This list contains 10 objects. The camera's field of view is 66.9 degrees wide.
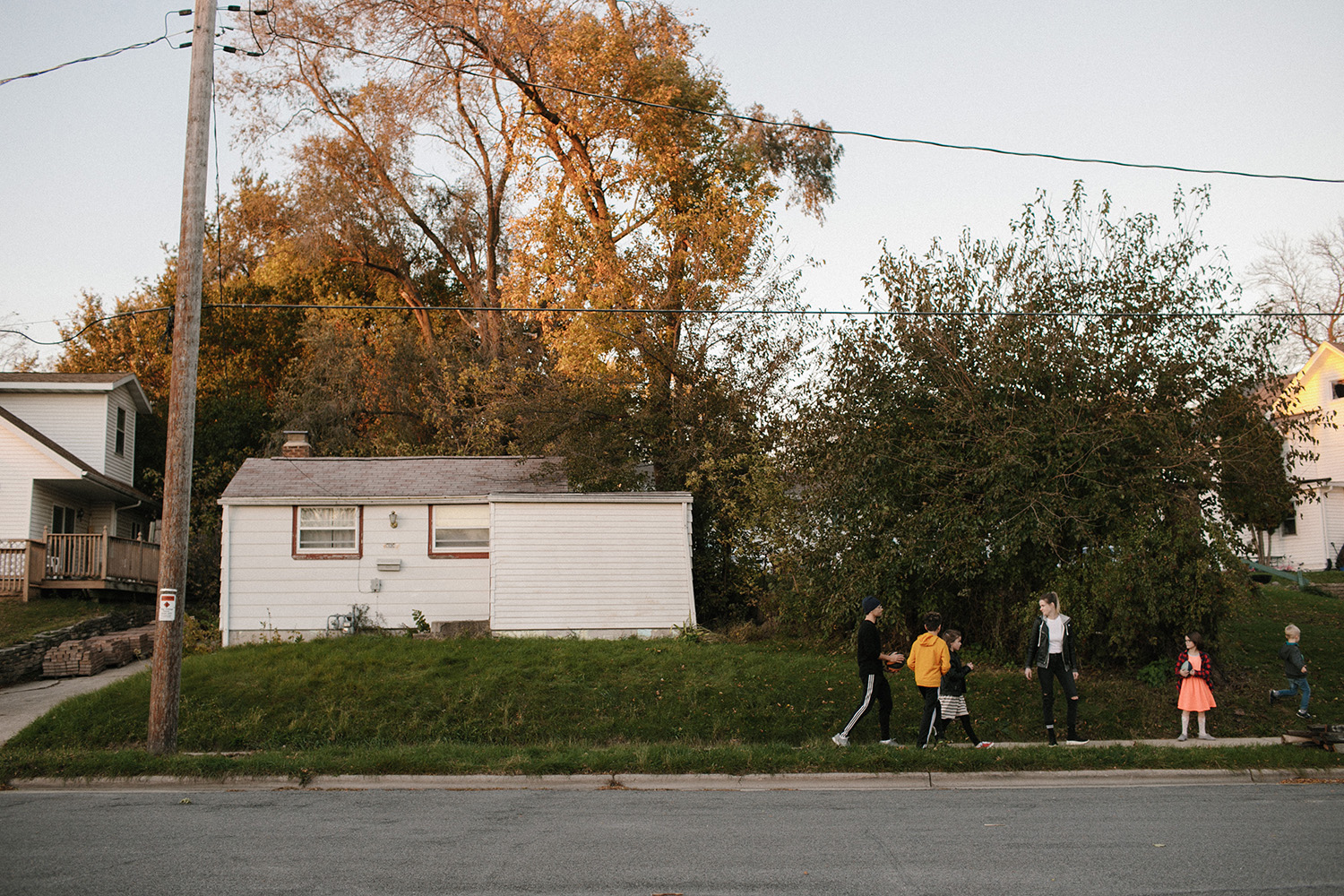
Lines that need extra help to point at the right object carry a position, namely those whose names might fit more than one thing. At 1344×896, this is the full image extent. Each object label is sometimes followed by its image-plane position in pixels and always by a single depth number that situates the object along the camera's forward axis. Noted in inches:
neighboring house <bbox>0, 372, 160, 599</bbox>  934.4
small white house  766.5
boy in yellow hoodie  448.5
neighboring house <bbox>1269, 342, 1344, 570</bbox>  1249.4
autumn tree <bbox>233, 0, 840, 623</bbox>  937.5
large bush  548.7
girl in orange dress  474.3
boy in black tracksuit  458.9
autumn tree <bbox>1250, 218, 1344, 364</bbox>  1549.0
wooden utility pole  453.7
